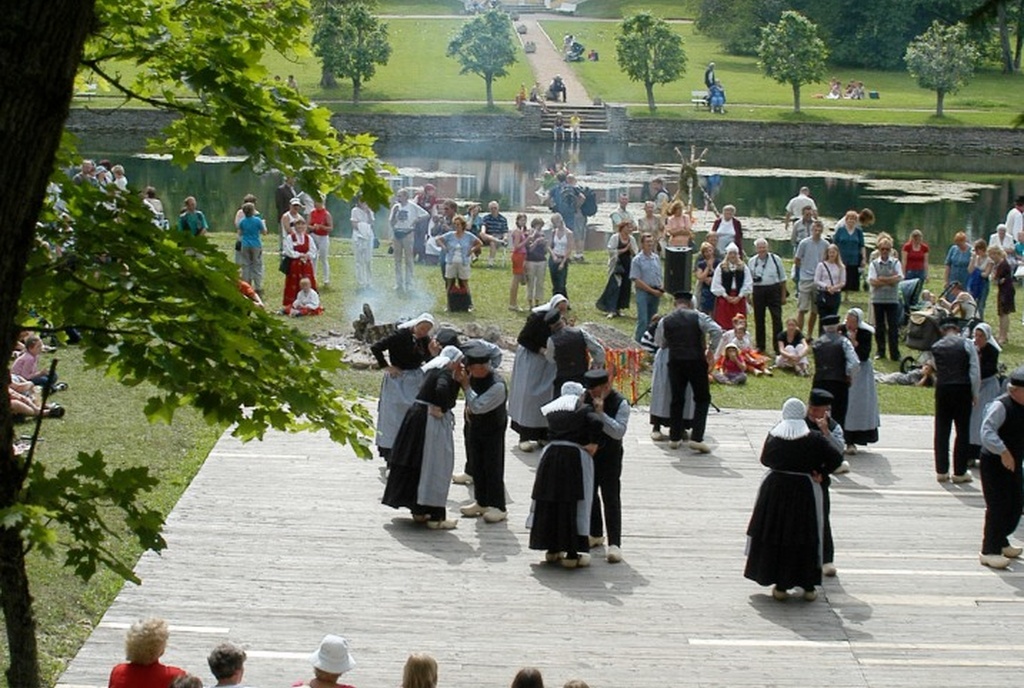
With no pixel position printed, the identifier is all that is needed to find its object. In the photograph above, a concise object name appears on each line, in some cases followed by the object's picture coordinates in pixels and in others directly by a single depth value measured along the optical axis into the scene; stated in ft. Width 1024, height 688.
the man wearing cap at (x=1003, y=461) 44.01
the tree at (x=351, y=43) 202.59
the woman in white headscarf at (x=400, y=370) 48.98
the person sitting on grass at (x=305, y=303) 74.08
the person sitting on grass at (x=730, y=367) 65.62
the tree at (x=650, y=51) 209.26
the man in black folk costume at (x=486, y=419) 45.88
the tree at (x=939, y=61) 204.95
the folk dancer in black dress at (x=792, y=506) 40.78
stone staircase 199.72
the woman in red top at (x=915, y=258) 78.33
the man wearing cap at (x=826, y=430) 42.11
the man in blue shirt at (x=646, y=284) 70.03
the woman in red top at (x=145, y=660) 28.30
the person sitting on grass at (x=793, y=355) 67.02
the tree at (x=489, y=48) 209.36
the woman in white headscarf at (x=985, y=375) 52.37
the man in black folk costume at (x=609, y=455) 42.93
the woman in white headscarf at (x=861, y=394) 55.06
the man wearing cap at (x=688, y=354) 53.78
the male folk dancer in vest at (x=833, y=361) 53.06
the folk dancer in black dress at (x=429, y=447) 45.52
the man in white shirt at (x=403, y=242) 80.94
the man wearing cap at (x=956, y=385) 51.39
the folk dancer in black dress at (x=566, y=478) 42.37
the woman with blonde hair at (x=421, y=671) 27.86
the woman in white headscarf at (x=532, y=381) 52.85
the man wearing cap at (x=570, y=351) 51.39
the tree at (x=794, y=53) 207.41
